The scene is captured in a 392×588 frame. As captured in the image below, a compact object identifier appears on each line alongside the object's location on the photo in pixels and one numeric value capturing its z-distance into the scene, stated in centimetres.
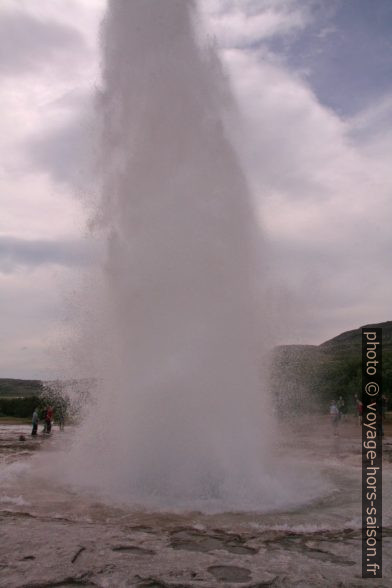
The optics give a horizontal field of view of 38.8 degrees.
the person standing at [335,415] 1806
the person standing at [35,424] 1834
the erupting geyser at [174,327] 812
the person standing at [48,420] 1959
